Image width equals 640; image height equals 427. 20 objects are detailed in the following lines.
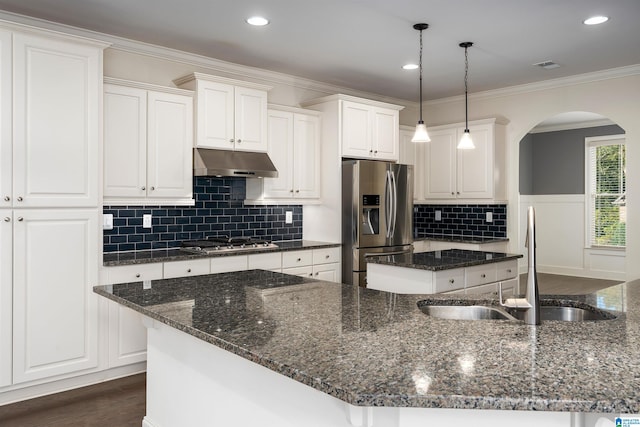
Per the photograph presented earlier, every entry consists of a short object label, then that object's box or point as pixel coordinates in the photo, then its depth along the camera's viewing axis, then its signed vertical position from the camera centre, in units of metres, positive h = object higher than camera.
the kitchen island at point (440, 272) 3.41 -0.42
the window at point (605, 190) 8.02 +0.40
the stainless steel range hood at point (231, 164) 4.18 +0.44
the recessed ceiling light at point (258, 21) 3.61 +1.43
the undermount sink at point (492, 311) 2.06 -0.41
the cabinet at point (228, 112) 4.23 +0.91
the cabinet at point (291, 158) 4.86 +0.57
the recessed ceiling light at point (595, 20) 3.54 +1.41
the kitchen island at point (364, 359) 1.13 -0.39
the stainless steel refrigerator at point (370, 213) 4.97 +0.01
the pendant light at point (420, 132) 3.77 +0.63
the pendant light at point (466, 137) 3.96 +0.62
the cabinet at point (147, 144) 3.78 +0.56
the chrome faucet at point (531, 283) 1.70 -0.24
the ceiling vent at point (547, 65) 4.73 +1.46
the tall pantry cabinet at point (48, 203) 3.13 +0.07
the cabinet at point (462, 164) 5.70 +0.61
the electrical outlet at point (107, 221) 4.01 -0.06
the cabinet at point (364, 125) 5.10 +0.96
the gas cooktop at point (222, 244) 4.11 -0.26
